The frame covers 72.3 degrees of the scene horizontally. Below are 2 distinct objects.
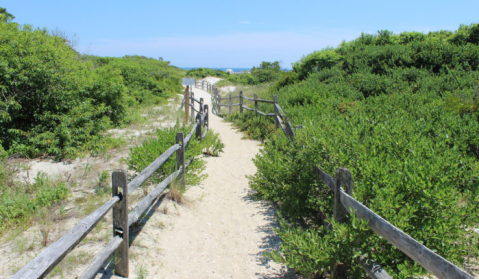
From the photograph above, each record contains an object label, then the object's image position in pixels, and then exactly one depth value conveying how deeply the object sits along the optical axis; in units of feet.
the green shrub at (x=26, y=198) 14.64
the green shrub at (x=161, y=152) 18.67
